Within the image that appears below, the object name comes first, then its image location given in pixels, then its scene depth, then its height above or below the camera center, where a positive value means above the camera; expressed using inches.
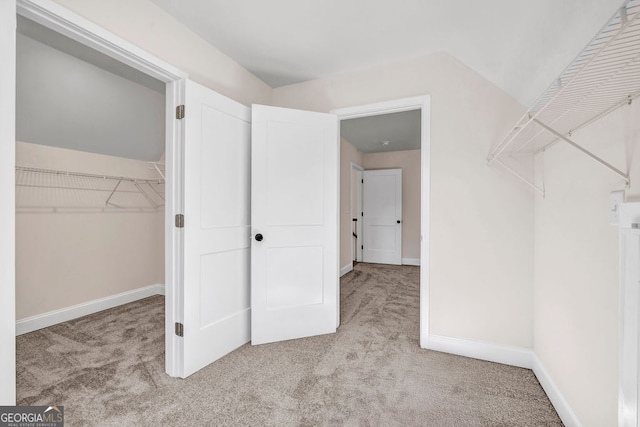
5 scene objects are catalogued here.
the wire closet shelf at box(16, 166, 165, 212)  100.4 +7.5
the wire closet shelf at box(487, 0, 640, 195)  27.3 +16.5
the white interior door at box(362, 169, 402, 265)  231.8 -3.1
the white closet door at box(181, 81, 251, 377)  74.7 -4.6
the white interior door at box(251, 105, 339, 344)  91.7 -4.1
